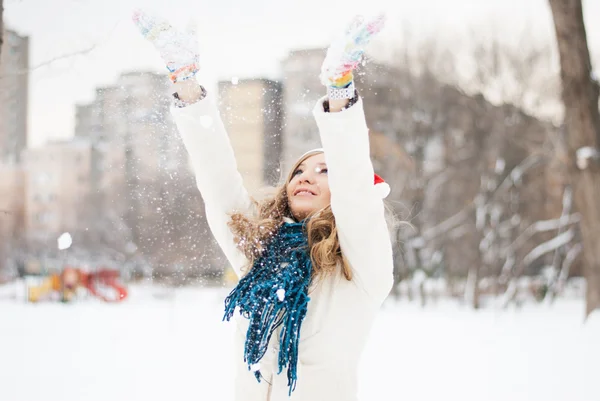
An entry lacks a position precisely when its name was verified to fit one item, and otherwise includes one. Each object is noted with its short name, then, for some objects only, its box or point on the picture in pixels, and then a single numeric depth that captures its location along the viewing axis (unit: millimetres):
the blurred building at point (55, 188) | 12664
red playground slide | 16453
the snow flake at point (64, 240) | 3217
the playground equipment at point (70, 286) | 16844
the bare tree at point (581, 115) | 7773
